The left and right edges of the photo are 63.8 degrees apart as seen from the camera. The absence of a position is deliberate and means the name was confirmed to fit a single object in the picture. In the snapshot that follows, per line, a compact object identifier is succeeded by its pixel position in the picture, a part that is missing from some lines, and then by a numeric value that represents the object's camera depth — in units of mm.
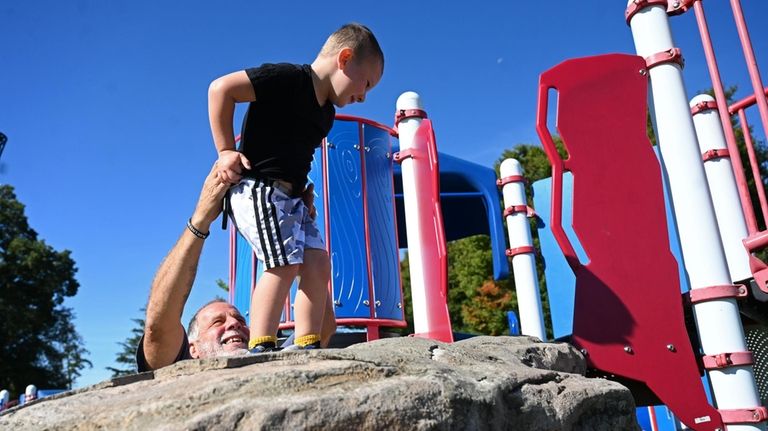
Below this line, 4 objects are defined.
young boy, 2057
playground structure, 2604
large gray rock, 1021
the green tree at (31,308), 26656
